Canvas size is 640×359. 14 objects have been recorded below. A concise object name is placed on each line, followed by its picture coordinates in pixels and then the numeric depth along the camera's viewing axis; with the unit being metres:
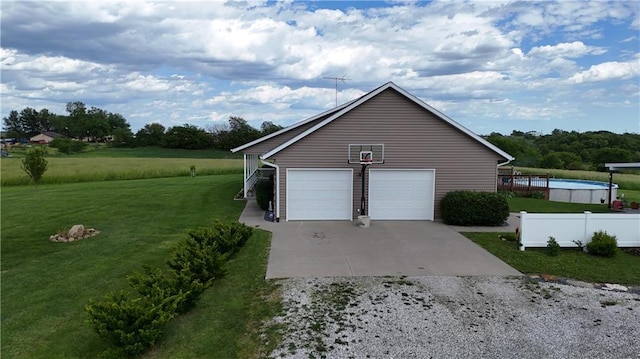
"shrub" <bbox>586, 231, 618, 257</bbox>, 10.62
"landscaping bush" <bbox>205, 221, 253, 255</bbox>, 10.34
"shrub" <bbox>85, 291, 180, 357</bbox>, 5.57
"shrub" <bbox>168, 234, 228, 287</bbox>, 8.14
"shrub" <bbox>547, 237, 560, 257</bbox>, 10.66
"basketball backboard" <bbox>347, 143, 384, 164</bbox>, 15.33
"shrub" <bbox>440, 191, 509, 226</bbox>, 14.45
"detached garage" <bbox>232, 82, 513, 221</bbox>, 15.17
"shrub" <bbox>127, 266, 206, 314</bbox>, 6.70
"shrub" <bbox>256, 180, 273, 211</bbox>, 16.75
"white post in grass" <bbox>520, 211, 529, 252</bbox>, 11.15
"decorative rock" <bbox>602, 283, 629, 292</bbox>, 8.34
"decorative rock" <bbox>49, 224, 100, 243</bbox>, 12.14
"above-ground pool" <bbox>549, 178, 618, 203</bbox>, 23.19
